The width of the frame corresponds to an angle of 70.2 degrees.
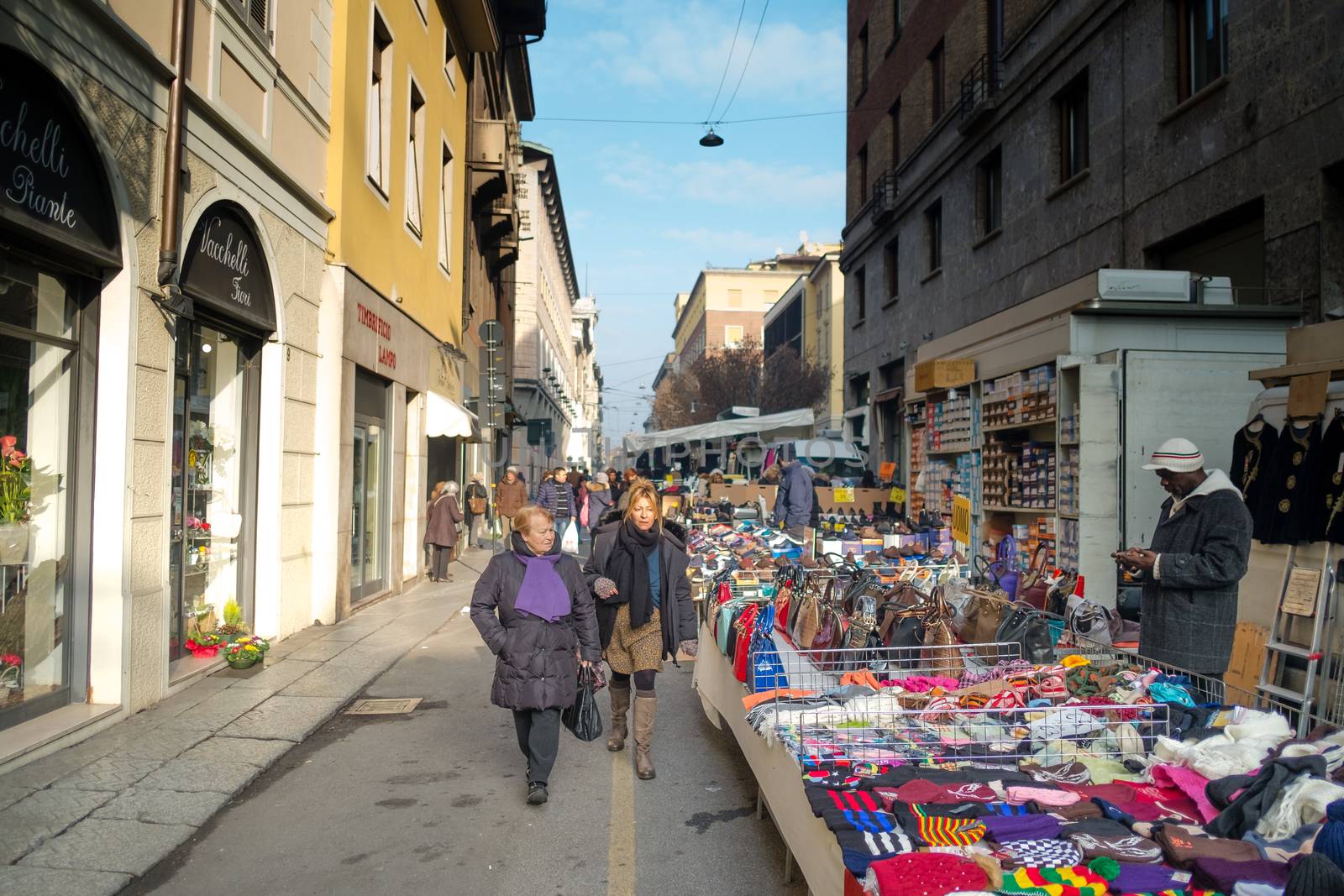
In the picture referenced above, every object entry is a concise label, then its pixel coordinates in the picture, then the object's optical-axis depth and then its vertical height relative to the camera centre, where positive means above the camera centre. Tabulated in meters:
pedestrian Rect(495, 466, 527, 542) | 18.84 -0.31
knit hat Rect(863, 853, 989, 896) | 2.64 -1.11
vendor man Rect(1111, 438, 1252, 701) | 4.83 -0.41
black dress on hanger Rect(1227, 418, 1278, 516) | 6.50 +0.17
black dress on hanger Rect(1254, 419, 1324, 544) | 5.98 -0.05
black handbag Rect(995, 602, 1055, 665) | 5.18 -0.84
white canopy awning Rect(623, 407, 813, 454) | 23.72 +1.37
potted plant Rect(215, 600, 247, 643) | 8.48 -1.34
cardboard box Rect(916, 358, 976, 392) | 11.04 +1.27
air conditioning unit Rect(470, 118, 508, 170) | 20.12 +7.09
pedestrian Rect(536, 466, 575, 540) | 17.66 -0.34
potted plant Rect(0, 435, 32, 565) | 5.71 -0.14
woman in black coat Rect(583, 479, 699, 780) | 5.88 -0.77
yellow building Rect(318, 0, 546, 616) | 11.19 +3.25
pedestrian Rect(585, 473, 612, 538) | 19.05 -0.42
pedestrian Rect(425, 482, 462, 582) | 14.91 -0.66
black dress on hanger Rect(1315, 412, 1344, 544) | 5.75 +0.02
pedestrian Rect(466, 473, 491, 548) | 20.30 -0.57
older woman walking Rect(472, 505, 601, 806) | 5.11 -0.82
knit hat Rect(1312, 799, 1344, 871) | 2.54 -0.96
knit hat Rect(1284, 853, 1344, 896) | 2.32 -0.97
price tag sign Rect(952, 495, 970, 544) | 10.41 -0.42
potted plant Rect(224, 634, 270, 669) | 8.07 -1.48
